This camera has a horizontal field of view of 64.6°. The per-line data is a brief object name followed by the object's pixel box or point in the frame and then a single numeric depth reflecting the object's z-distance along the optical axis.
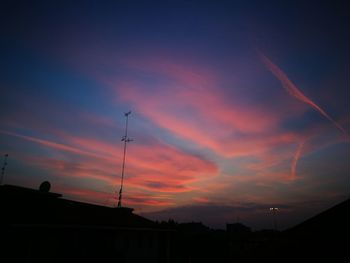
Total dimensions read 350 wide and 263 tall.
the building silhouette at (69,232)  11.19
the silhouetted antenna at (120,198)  22.07
